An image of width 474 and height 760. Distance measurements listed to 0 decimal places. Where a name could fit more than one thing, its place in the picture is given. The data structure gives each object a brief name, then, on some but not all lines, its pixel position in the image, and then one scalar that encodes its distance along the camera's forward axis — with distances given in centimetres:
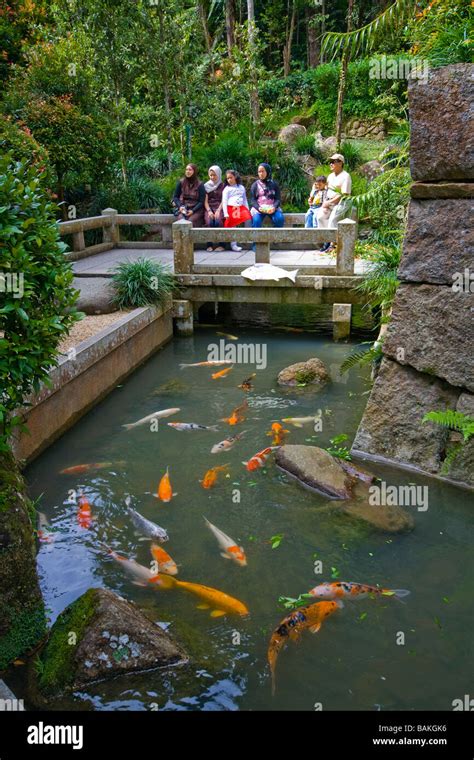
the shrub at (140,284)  1140
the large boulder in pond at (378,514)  630
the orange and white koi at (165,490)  693
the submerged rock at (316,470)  687
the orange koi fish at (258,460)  750
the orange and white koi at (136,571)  559
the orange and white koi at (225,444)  796
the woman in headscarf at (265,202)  1420
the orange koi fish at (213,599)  518
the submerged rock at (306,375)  1006
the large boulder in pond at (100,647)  443
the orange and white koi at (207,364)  1107
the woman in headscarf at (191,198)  1435
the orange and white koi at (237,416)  874
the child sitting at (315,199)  1375
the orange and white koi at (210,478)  717
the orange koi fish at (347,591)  529
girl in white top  1408
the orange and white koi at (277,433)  816
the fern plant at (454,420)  645
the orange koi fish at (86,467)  750
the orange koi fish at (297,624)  477
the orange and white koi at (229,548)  586
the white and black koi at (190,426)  856
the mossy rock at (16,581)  477
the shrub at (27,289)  493
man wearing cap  1255
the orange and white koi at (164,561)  570
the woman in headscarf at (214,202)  1443
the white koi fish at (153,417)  873
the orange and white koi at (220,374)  1051
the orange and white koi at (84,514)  647
